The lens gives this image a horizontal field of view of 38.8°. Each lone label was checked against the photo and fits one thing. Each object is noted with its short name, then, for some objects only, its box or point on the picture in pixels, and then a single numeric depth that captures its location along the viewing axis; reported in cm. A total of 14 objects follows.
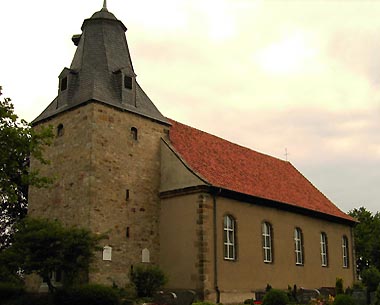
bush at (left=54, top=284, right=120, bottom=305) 2234
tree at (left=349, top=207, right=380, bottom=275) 5512
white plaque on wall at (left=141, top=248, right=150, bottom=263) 2773
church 2658
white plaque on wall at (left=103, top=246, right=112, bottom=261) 2567
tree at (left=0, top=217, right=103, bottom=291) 2203
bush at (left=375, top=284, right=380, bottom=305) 1827
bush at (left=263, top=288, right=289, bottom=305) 2291
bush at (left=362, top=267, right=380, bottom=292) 3032
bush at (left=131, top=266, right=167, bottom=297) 2528
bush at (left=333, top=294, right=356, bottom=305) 2137
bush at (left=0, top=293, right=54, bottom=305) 2384
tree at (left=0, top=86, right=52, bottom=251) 2194
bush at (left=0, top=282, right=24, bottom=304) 2547
